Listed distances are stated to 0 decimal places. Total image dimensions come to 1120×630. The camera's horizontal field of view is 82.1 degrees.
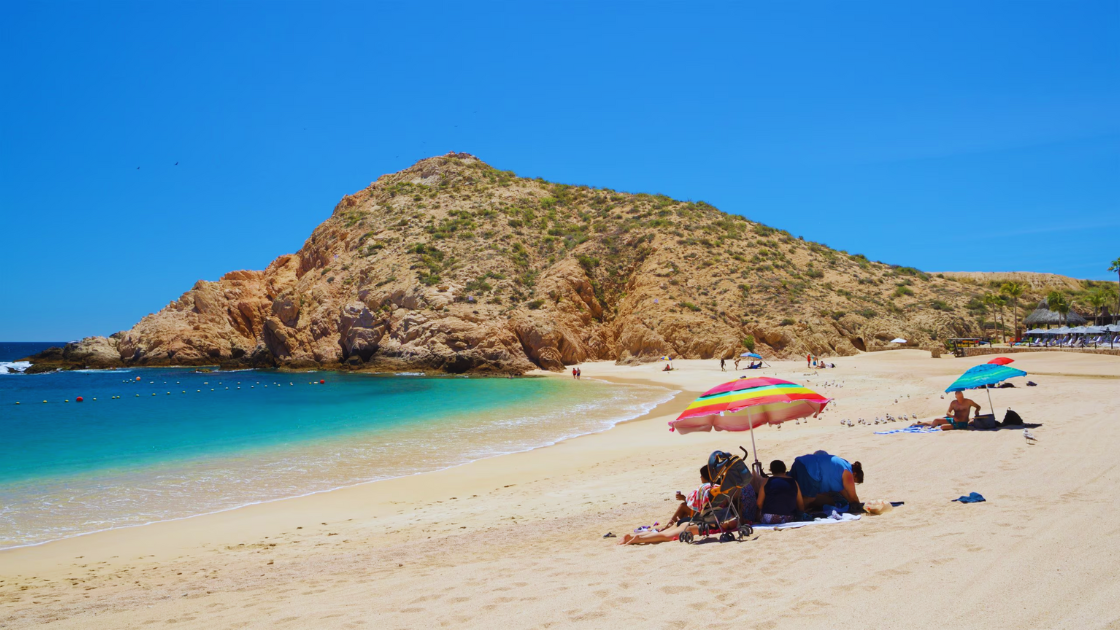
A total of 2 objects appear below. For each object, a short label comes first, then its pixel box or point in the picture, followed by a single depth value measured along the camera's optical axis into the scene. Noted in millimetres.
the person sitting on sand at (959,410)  11609
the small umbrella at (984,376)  11086
